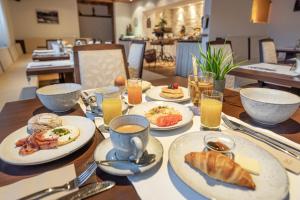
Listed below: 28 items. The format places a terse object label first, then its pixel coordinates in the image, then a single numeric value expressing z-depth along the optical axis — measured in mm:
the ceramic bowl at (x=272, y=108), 663
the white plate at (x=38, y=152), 497
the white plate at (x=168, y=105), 680
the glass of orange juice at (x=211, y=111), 688
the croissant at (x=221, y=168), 403
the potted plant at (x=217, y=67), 912
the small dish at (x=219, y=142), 504
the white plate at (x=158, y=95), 968
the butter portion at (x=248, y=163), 449
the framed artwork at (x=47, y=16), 8117
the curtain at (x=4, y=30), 6087
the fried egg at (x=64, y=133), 590
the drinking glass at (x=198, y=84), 861
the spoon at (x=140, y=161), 475
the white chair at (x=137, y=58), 2199
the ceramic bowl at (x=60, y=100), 792
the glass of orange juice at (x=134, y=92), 926
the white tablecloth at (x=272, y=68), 1651
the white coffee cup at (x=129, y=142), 447
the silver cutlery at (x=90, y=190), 405
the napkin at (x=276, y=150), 490
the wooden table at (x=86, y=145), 437
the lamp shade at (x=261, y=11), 5379
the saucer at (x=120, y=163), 456
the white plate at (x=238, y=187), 387
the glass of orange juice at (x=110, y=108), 716
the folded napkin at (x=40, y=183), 412
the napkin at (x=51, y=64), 2301
